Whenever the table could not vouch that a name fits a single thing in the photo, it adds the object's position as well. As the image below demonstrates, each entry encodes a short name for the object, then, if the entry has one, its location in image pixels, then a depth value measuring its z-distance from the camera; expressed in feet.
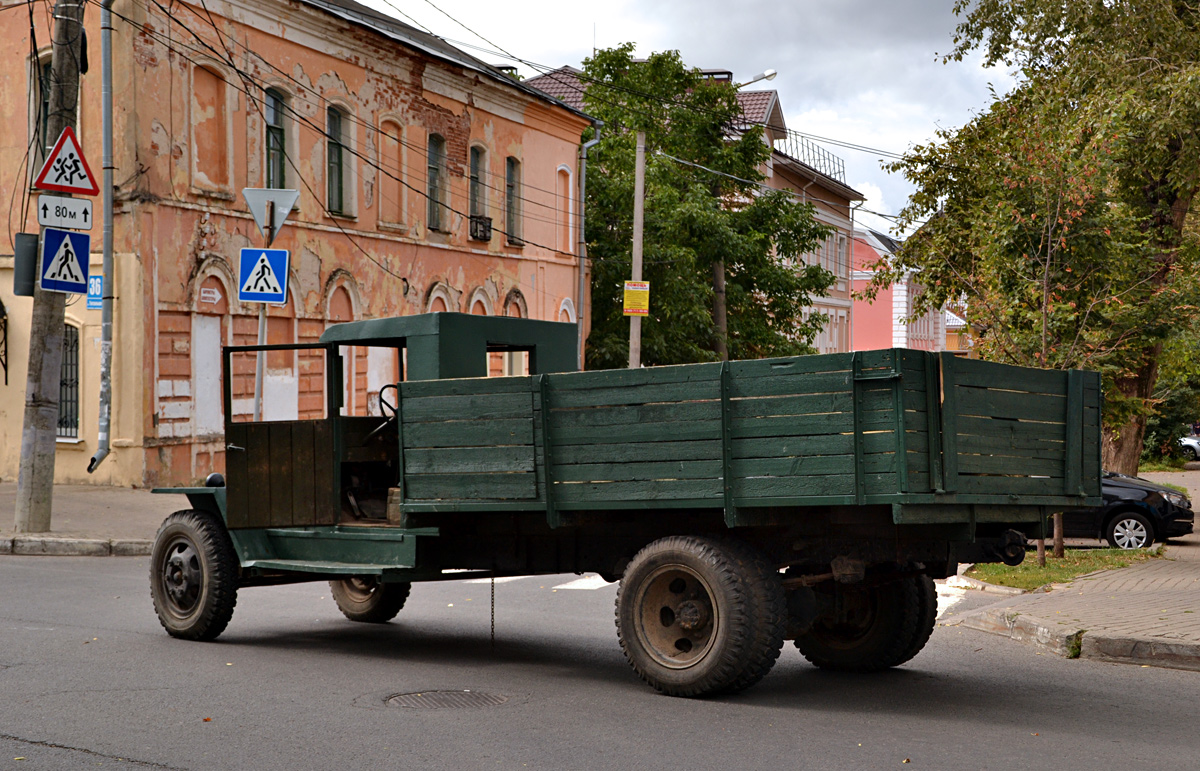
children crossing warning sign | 45.96
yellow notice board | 82.07
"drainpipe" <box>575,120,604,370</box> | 111.45
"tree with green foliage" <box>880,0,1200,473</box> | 48.26
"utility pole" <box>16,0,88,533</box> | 47.39
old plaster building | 65.10
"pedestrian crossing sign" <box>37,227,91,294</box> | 46.85
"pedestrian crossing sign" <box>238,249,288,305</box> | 48.88
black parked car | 56.90
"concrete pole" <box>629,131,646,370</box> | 84.43
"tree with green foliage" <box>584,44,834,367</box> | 114.42
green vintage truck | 21.29
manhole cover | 22.40
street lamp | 88.22
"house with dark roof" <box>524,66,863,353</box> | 163.63
